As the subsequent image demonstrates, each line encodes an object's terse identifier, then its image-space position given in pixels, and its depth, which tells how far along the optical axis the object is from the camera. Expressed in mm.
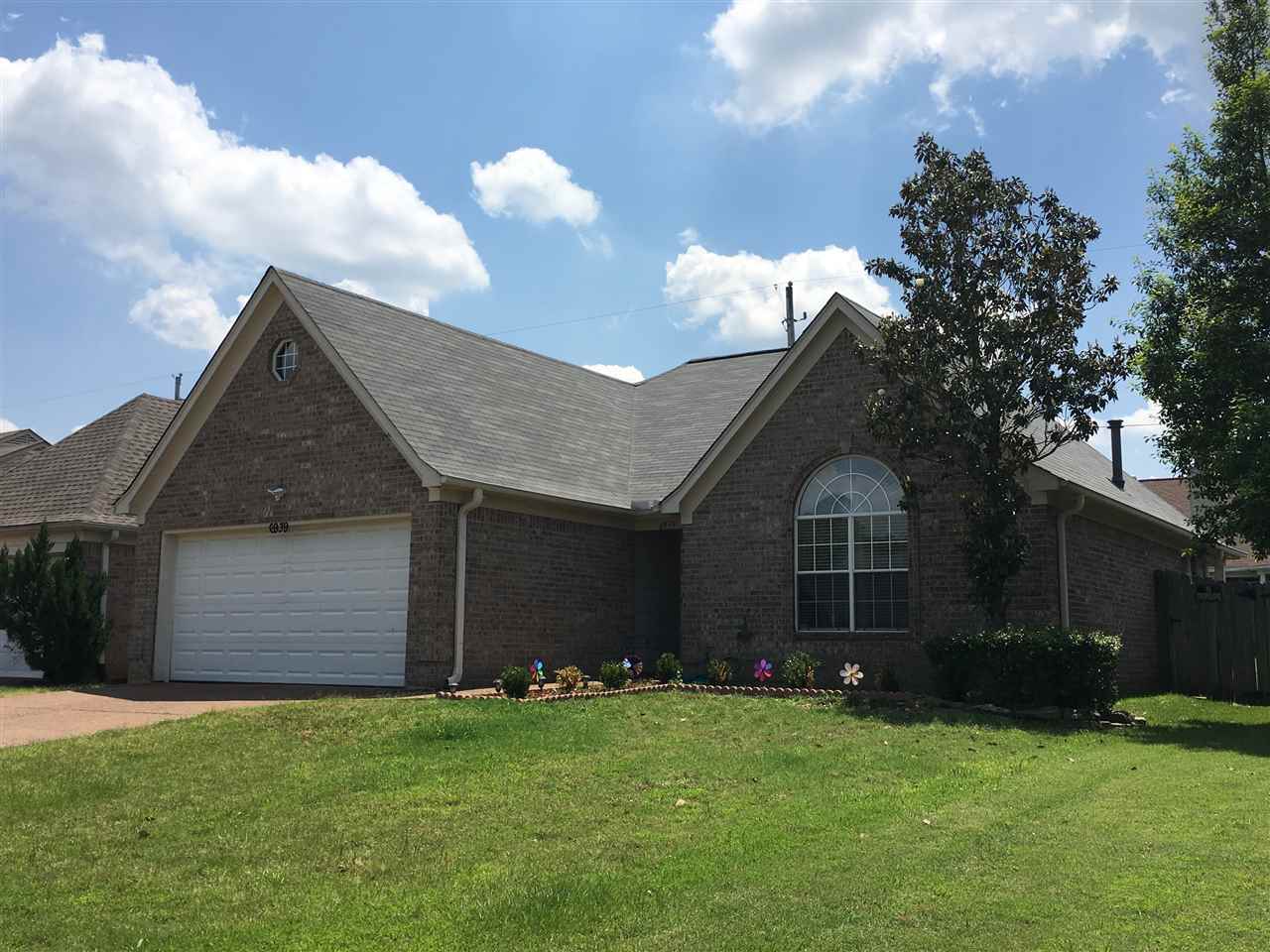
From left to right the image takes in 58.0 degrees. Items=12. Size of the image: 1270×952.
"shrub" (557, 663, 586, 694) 16297
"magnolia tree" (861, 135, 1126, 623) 15453
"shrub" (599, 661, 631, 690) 16297
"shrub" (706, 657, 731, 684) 17359
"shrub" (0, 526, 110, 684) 20688
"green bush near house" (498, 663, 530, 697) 15188
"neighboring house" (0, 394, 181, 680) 22578
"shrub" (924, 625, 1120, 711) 13938
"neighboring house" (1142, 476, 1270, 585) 34094
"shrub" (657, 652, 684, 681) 17219
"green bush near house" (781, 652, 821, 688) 16578
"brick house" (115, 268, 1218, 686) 17219
